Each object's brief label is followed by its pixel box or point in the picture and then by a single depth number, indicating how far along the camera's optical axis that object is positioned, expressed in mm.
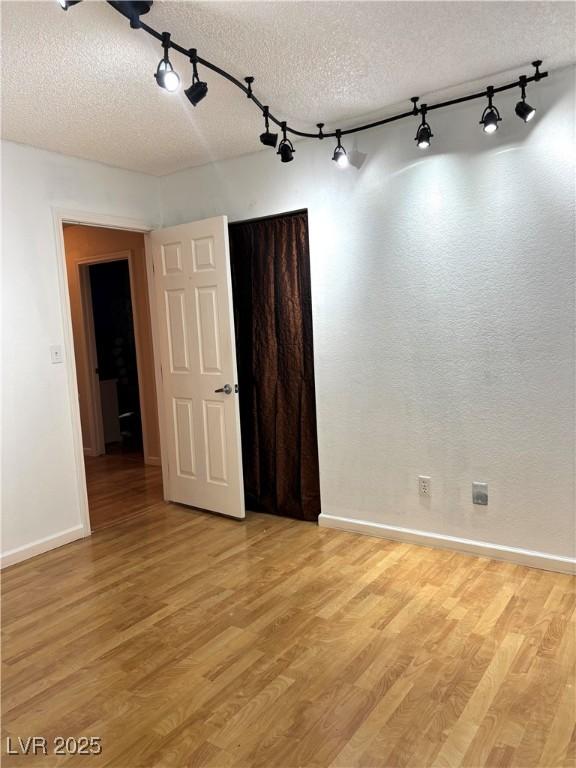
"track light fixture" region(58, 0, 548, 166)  1992
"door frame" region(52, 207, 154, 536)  3758
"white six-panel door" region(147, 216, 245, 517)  3988
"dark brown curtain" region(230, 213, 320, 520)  3900
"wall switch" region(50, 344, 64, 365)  3736
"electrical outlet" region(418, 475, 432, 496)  3463
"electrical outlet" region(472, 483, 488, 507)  3262
